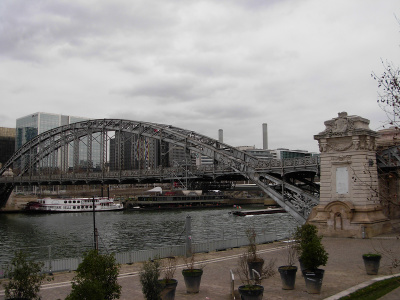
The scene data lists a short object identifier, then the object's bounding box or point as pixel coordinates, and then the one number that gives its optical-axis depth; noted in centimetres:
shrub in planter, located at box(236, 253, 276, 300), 1114
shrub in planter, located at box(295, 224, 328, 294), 1309
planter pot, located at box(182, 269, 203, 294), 1364
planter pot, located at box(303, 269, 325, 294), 1306
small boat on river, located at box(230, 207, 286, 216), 7269
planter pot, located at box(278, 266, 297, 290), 1373
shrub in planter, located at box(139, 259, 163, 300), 1069
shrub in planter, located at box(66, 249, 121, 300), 849
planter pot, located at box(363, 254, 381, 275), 1541
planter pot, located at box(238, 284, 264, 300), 1114
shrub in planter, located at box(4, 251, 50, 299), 963
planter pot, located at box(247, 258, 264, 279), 1478
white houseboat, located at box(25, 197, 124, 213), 8725
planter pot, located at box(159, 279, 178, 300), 1195
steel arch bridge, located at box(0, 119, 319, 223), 3512
